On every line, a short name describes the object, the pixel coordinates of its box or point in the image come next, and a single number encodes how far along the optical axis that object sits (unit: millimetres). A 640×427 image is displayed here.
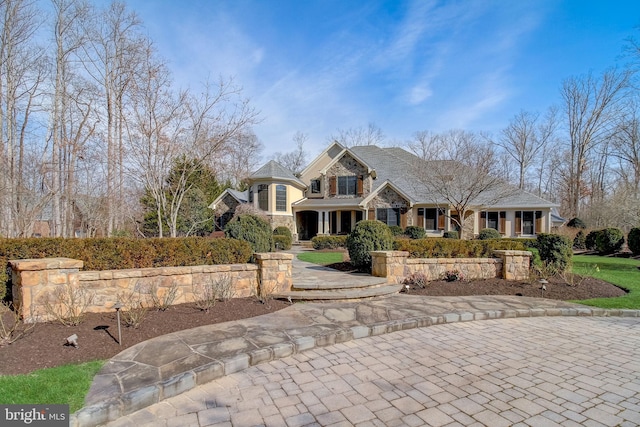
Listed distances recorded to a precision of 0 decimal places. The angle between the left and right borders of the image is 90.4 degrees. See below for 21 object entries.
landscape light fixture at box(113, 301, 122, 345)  4152
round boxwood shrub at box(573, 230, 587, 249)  21031
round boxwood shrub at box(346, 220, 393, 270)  9242
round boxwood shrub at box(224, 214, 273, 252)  9641
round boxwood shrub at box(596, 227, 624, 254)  17391
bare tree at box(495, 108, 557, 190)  32781
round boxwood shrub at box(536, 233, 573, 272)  8992
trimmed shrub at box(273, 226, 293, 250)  17398
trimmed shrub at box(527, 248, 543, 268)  9229
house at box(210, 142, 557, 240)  22547
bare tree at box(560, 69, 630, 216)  31672
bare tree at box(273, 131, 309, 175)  44375
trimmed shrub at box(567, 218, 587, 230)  24859
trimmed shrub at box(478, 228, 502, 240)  20650
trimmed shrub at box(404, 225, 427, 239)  20525
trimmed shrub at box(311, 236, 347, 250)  19234
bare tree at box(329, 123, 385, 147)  37938
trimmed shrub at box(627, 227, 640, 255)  15980
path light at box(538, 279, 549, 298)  7316
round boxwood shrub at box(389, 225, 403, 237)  21347
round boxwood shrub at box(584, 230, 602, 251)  18391
